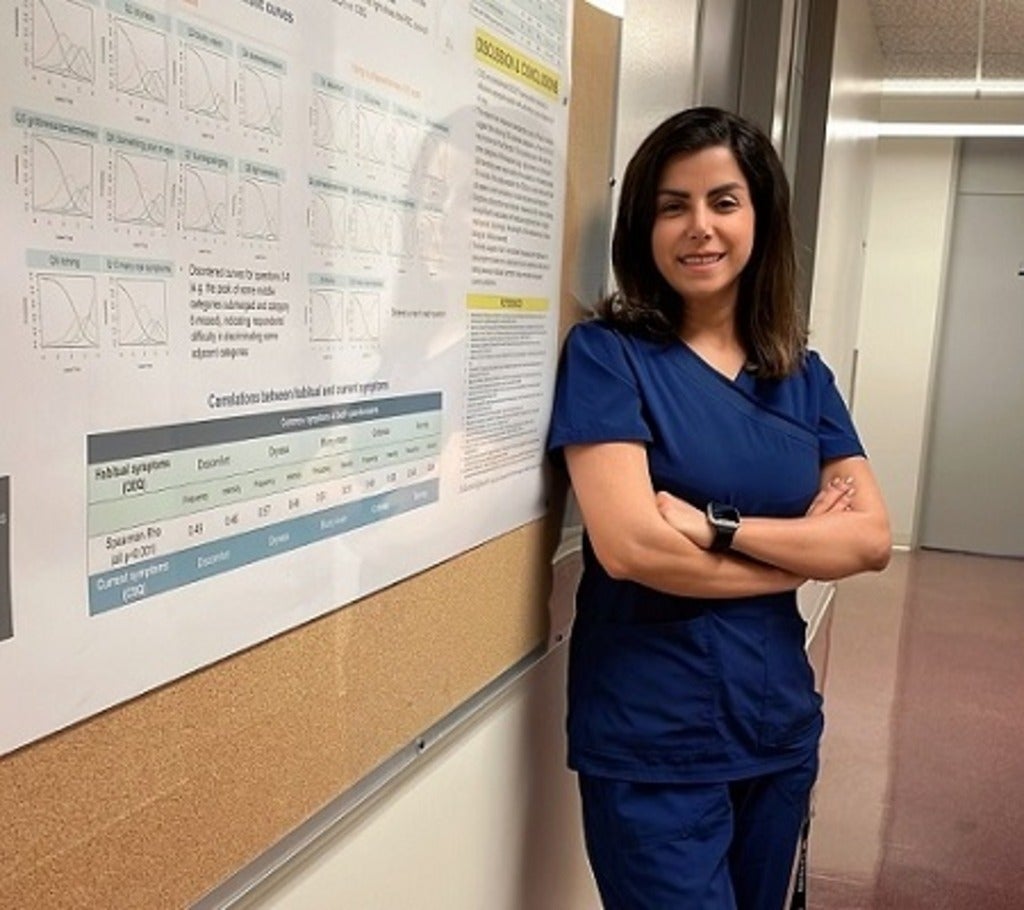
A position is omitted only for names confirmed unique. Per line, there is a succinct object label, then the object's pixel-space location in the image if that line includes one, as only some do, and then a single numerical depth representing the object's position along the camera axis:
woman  1.42
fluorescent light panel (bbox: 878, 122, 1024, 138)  5.89
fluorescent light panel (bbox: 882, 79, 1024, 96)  5.67
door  6.36
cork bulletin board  0.69
